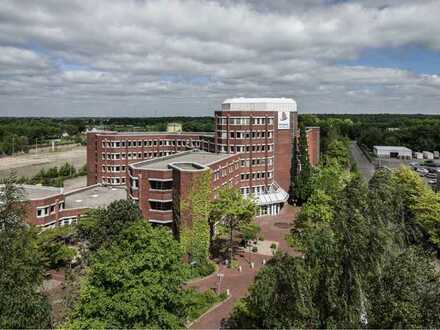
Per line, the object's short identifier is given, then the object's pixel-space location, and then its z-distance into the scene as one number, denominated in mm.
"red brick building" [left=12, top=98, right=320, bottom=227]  48469
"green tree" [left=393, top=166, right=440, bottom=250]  45472
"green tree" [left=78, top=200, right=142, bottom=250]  40906
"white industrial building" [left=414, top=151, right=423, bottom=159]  158750
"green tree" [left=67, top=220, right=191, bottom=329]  20938
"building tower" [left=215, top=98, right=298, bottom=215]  71125
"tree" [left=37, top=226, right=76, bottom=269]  41778
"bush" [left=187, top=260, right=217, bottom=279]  43938
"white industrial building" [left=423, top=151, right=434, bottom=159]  154875
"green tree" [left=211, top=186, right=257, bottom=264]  46094
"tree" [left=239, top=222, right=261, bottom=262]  49062
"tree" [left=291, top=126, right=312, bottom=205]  77188
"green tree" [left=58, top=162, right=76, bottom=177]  117838
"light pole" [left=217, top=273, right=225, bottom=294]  40750
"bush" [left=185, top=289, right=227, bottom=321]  34406
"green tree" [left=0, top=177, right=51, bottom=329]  17219
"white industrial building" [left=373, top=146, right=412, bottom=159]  158875
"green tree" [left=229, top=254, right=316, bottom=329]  16266
